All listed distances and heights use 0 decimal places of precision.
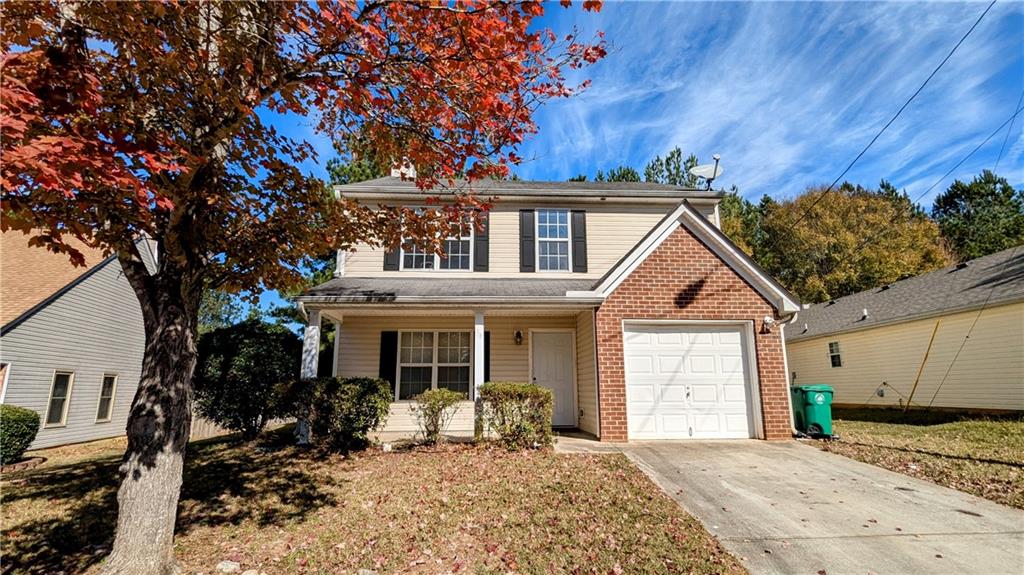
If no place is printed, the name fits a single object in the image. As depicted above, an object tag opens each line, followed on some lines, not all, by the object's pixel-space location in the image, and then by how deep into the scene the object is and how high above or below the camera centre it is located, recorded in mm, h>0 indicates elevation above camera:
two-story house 8797 +1092
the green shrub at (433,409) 8117 -754
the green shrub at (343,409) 7750 -713
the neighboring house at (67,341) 11391 +782
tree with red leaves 3002 +2106
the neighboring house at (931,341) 11320 +808
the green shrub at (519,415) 7695 -820
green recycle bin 8891 -845
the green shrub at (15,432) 8852 -1291
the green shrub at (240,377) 8711 -177
